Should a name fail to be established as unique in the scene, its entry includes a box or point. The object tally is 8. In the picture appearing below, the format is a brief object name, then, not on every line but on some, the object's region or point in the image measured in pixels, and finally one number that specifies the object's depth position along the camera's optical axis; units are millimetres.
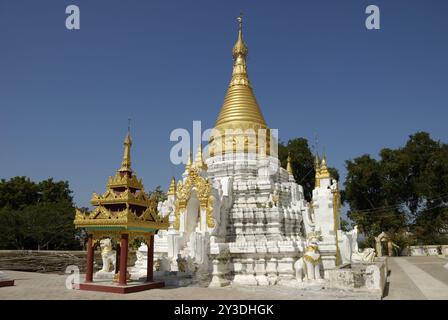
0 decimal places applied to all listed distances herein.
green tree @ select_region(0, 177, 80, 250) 36312
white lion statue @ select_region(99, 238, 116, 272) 19228
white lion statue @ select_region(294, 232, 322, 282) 15617
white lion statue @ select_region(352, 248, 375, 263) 24270
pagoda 16969
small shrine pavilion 13219
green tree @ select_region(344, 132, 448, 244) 43781
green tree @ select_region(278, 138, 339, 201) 49094
